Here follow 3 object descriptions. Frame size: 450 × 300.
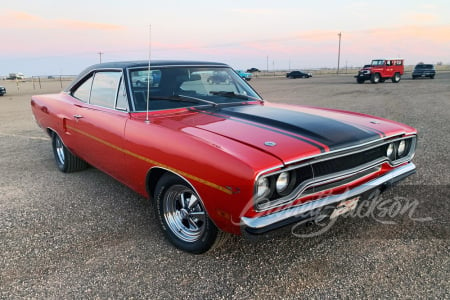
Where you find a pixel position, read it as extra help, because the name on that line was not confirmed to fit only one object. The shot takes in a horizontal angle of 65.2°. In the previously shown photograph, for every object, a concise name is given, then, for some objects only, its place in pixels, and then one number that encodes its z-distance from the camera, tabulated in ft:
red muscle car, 7.24
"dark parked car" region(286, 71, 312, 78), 160.04
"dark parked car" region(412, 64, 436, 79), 103.91
